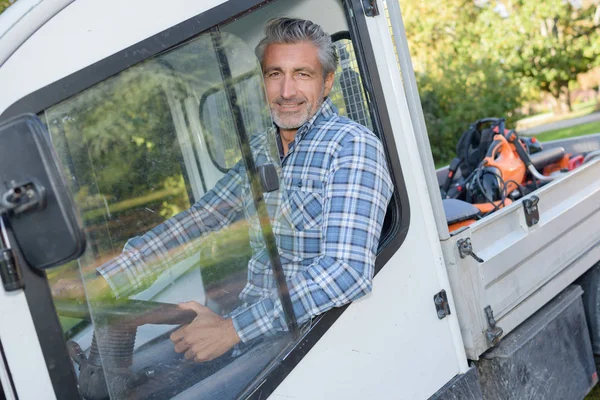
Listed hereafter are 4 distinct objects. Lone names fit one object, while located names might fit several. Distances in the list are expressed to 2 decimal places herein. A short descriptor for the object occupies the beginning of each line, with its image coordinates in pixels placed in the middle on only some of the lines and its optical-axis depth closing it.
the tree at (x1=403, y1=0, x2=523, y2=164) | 12.62
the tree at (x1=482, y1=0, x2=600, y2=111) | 14.43
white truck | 1.28
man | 1.60
